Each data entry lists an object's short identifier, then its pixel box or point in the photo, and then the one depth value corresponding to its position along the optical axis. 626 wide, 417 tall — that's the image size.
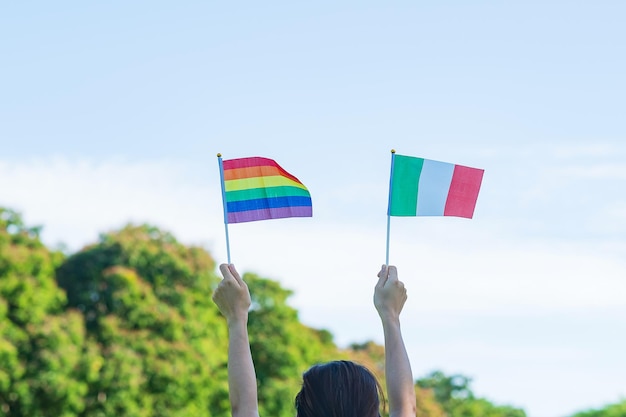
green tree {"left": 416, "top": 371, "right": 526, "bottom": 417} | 59.23
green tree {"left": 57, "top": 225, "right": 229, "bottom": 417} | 30.58
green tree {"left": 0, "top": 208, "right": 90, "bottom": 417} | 29.38
